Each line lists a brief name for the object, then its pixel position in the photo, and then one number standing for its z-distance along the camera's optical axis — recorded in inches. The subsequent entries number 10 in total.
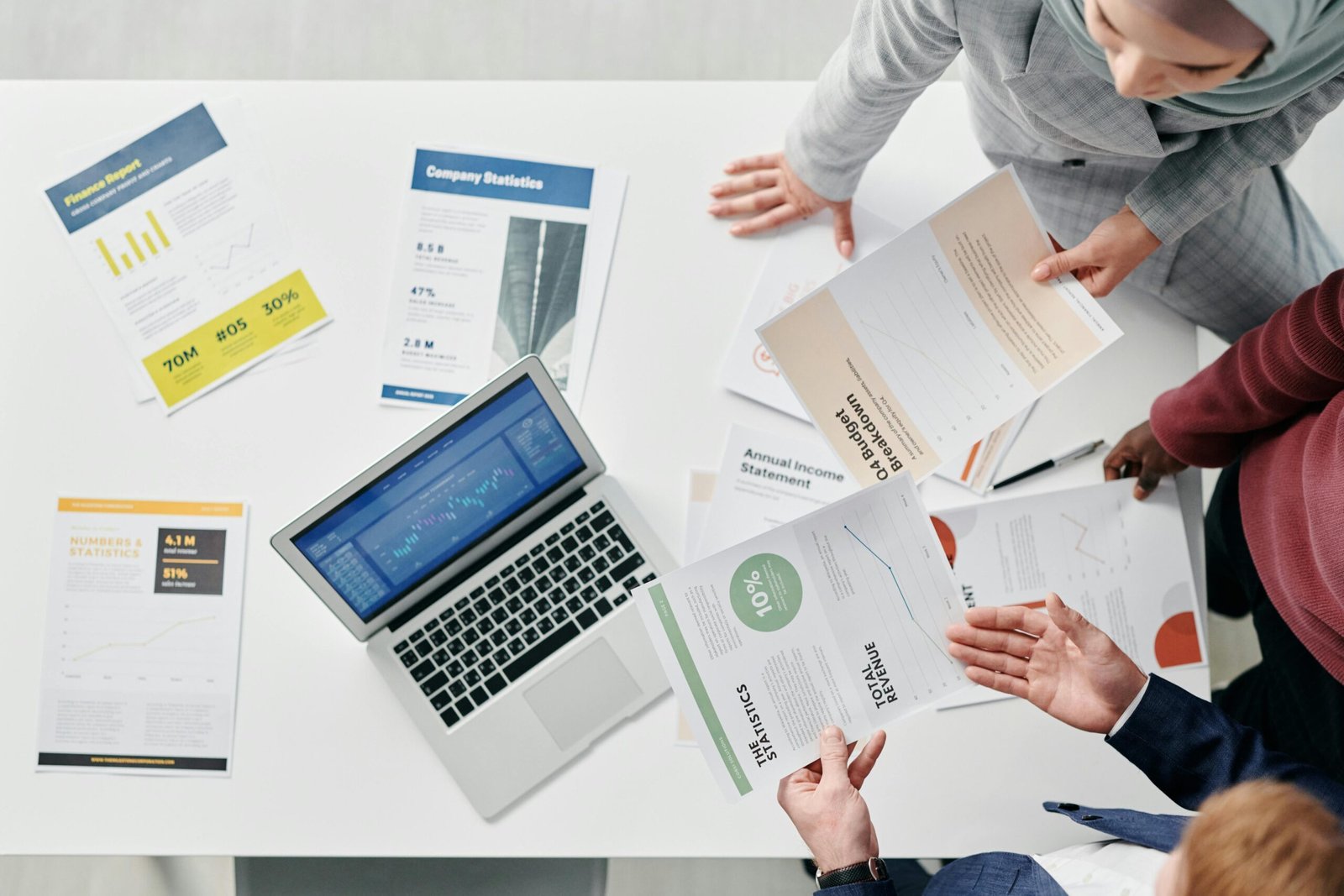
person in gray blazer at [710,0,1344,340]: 23.1
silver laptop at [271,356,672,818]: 39.9
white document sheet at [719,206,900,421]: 43.4
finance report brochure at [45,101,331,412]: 43.8
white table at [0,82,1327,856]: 40.9
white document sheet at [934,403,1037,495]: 42.6
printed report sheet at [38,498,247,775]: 41.5
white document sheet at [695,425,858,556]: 42.5
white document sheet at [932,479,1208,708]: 41.5
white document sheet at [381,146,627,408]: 43.7
